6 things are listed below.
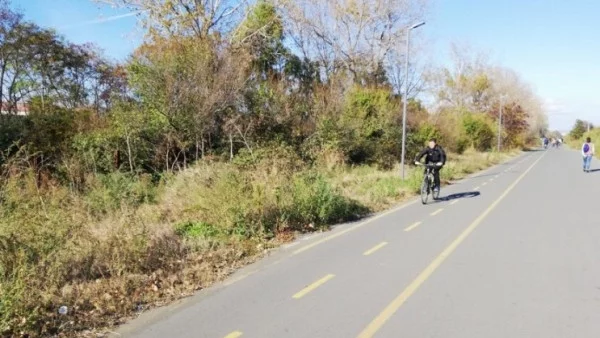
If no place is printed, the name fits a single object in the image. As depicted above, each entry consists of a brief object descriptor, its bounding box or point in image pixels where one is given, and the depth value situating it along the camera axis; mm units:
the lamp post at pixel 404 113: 17773
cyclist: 13456
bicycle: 13219
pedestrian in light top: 23594
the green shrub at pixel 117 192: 10516
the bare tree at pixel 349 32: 34031
